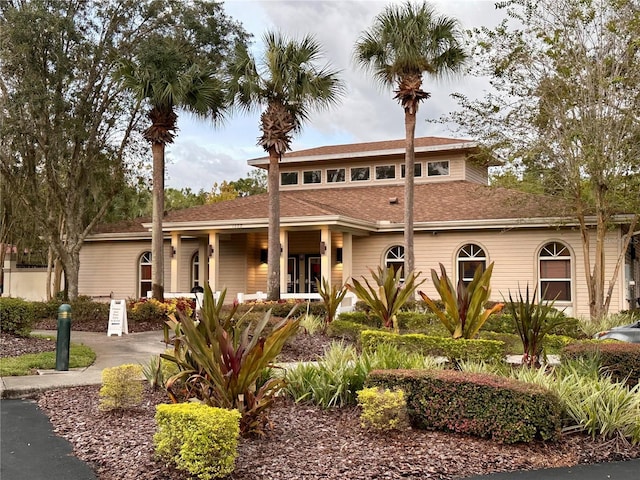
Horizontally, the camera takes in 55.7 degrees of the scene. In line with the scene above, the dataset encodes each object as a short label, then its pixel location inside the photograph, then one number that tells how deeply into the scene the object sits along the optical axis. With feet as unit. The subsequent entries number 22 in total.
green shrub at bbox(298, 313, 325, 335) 44.11
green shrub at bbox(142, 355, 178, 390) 26.37
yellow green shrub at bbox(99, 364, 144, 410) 22.24
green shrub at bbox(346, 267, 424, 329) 39.96
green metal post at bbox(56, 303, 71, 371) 31.53
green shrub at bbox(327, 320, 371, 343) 41.16
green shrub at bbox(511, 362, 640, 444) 20.04
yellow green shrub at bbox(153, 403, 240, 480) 15.35
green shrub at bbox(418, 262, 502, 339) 29.89
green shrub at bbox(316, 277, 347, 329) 46.01
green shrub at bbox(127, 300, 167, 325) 55.52
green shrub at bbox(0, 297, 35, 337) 40.17
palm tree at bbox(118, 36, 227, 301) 59.88
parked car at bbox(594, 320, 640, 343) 35.18
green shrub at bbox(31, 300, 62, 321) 56.90
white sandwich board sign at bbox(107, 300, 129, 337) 49.49
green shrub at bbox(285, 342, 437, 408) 23.43
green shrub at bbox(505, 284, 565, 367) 27.94
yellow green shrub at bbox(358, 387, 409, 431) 19.72
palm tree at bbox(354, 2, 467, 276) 59.26
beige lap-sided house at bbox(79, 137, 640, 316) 64.90
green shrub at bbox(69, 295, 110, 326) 56.03
